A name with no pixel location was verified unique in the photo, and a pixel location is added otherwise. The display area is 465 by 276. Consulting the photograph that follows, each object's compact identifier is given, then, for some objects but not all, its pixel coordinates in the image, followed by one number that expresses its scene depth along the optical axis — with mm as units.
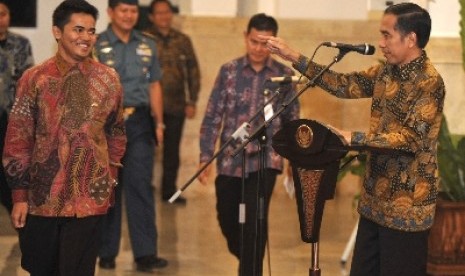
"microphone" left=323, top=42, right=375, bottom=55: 10833
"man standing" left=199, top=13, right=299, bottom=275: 14852
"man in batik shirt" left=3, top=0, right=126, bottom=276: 11261
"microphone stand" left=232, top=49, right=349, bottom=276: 10765
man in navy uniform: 16437
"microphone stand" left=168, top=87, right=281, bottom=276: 12553
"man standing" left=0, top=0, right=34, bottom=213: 17474
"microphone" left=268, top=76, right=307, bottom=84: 13132
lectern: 10352
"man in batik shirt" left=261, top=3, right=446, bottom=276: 10780
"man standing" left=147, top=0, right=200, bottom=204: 23153
